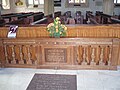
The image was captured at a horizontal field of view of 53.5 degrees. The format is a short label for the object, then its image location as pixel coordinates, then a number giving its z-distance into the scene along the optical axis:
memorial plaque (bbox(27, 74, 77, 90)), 2.07
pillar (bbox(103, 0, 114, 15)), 6.01
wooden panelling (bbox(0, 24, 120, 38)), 2.54
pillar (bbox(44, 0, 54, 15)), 6.35
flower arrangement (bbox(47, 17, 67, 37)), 2.49
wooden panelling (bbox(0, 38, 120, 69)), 2.49
